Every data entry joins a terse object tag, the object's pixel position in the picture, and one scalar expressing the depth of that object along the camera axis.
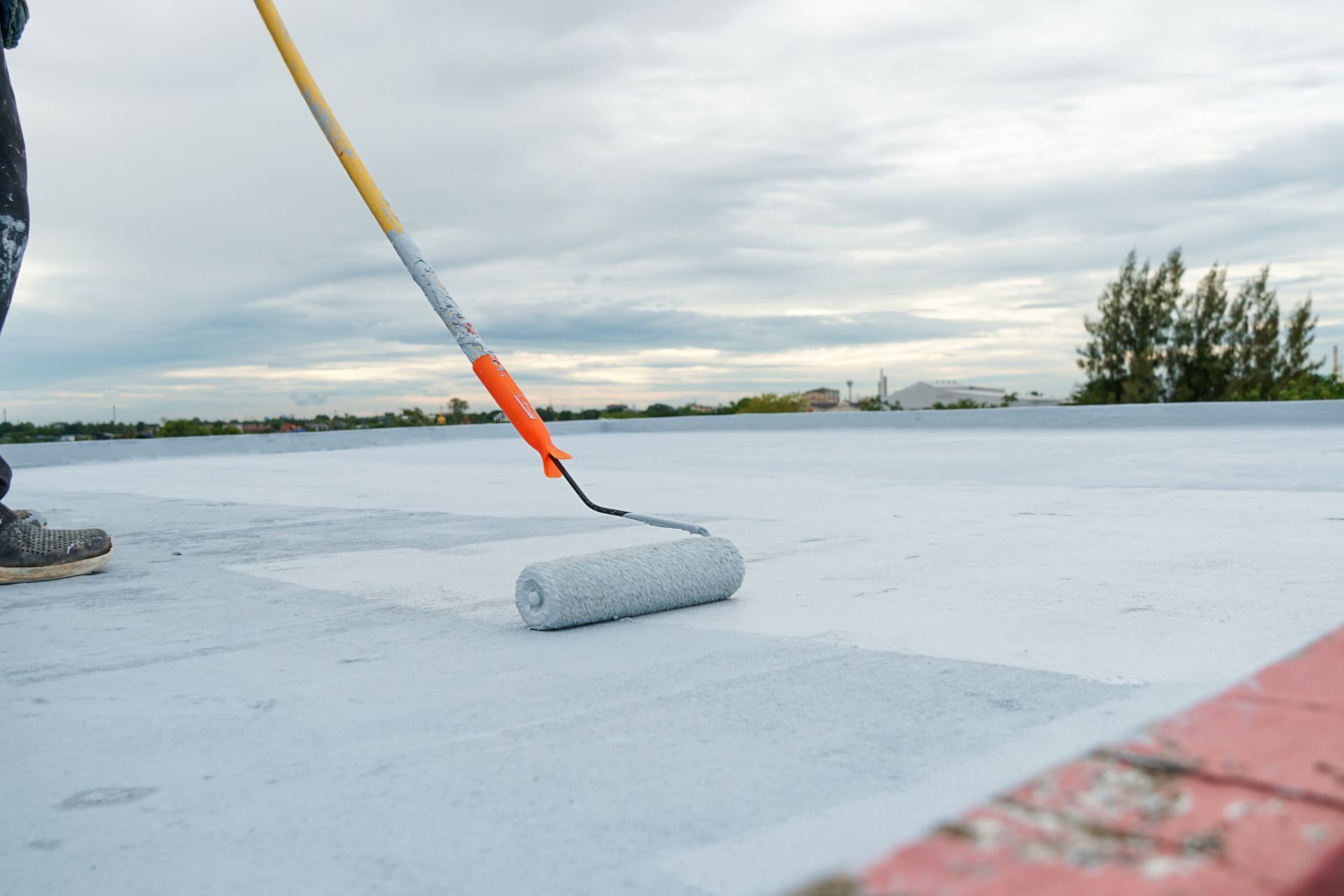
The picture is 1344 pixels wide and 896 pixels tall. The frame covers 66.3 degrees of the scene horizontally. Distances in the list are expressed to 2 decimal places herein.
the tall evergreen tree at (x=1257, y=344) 23.47
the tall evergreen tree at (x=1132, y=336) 24.70
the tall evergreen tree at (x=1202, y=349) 23.98
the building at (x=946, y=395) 26.54
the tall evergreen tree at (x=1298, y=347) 23.20
